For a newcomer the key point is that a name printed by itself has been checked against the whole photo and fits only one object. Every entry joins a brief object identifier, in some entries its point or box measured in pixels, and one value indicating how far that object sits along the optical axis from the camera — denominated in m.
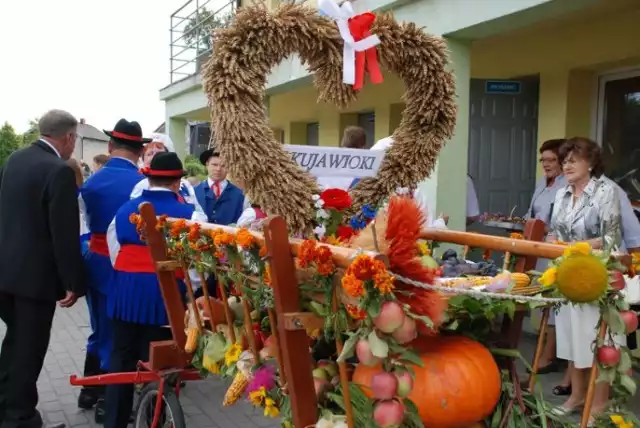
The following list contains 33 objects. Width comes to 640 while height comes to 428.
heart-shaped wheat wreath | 2.42
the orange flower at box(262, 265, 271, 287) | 2.30
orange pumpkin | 2.11
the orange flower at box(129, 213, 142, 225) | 3.26
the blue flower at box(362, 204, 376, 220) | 2.76
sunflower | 1.90
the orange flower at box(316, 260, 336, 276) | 1.93
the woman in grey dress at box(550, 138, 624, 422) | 4.18
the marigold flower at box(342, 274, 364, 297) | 1.72
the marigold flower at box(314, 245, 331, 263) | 1.92
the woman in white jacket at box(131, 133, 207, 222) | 5.24
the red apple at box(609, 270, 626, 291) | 1.97
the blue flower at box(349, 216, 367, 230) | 2.67
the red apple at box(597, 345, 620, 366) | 2.04
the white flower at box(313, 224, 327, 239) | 2.59
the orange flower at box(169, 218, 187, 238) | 2.94
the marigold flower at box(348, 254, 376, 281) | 1.71
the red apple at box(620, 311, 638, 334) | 1.99
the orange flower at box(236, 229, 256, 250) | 2.29
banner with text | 2.60
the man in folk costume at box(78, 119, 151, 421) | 4.18
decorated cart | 1.89
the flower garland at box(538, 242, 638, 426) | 1.91
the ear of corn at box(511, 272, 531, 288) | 2.15
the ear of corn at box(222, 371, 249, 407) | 2.61
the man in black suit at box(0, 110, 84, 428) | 3.83
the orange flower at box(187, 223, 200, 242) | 2.79
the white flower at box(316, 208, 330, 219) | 2.54
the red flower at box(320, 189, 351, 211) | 2.49
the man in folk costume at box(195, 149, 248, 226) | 5.95
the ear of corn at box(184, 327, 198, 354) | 3.07
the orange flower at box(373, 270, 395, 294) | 1.72
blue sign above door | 7.04
